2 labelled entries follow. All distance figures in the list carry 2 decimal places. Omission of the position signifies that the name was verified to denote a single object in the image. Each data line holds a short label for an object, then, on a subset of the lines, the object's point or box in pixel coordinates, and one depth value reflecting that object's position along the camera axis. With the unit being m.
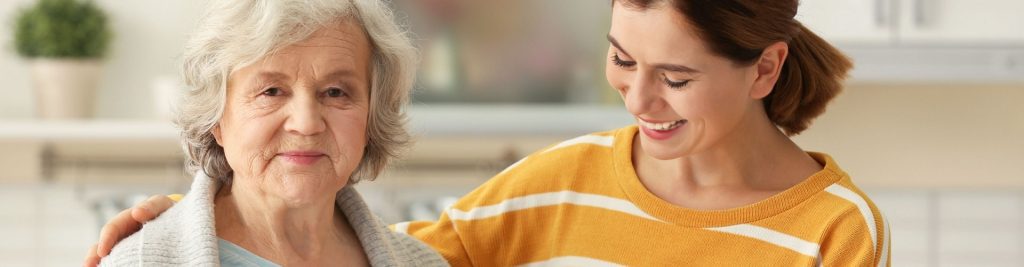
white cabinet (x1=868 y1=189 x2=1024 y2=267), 3.11
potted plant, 3.00
